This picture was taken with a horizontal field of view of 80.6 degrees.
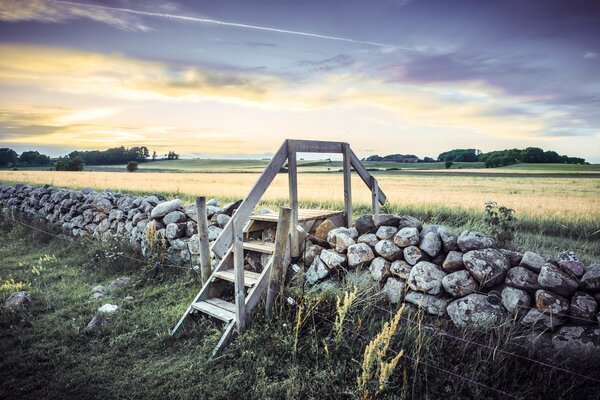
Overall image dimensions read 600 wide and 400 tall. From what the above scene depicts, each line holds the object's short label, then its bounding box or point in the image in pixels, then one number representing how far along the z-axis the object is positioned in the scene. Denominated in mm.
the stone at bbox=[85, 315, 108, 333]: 4984
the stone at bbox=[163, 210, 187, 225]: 7965
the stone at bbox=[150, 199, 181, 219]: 8203
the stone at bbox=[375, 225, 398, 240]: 5363
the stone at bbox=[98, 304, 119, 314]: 5496
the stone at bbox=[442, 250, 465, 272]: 4594
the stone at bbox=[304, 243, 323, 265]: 5734
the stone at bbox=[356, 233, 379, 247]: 5430
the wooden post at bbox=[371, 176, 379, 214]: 7329
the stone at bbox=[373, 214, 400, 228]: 5684
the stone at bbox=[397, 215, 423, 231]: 5605
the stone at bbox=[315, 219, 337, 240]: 6180
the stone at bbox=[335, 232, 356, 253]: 5539
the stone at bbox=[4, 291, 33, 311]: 5592
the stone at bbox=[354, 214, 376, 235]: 5812
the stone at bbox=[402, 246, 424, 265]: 4895
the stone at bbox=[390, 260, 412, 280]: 4867
